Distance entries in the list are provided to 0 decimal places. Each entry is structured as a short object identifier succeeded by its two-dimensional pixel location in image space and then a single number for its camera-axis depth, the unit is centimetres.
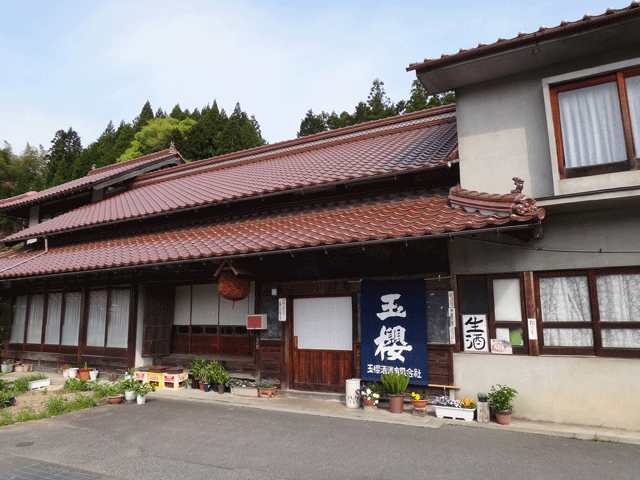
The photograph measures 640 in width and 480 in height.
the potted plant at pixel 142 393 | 880
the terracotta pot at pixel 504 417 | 662
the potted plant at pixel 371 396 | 773
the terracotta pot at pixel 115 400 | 880
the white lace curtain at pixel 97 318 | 1192
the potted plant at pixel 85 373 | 1144
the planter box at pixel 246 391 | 923
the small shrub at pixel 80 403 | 835
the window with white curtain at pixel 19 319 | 1397
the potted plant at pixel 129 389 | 898
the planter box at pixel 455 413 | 693
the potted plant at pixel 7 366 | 1342
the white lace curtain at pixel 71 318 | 1254
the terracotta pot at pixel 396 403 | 748
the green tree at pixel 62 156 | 3959
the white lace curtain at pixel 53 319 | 1300
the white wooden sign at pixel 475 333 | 727
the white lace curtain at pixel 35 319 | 1351
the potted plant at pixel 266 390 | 890
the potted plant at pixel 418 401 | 732
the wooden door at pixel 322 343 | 866
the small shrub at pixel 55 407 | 802
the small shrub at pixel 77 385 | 999
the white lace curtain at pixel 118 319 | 1148
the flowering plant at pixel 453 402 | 701
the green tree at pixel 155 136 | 3959
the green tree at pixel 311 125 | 4272
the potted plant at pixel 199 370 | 986
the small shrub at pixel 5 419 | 737
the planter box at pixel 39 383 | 1059
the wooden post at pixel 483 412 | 683
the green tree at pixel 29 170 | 3888
